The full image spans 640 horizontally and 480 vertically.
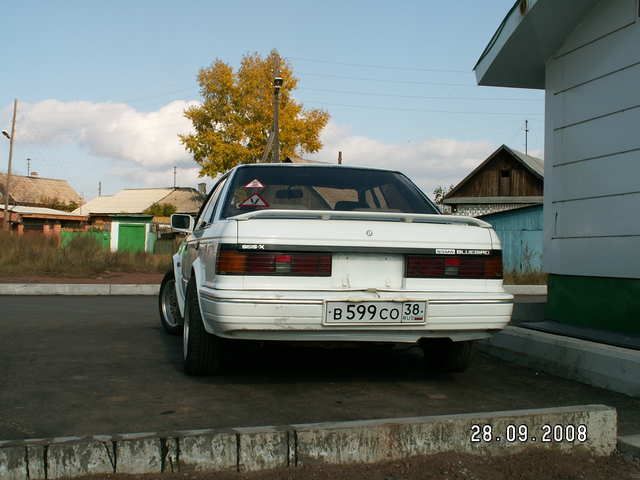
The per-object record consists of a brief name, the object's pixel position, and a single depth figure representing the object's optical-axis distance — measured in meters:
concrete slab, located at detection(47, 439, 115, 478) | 2.92
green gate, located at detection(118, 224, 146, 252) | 32.56
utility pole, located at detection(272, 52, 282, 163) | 22.45
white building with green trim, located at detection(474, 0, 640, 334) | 6.48
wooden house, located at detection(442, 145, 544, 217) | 43.47
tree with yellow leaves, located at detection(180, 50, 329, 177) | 48.62
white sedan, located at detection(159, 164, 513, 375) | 4.22
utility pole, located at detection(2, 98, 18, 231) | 45.72
